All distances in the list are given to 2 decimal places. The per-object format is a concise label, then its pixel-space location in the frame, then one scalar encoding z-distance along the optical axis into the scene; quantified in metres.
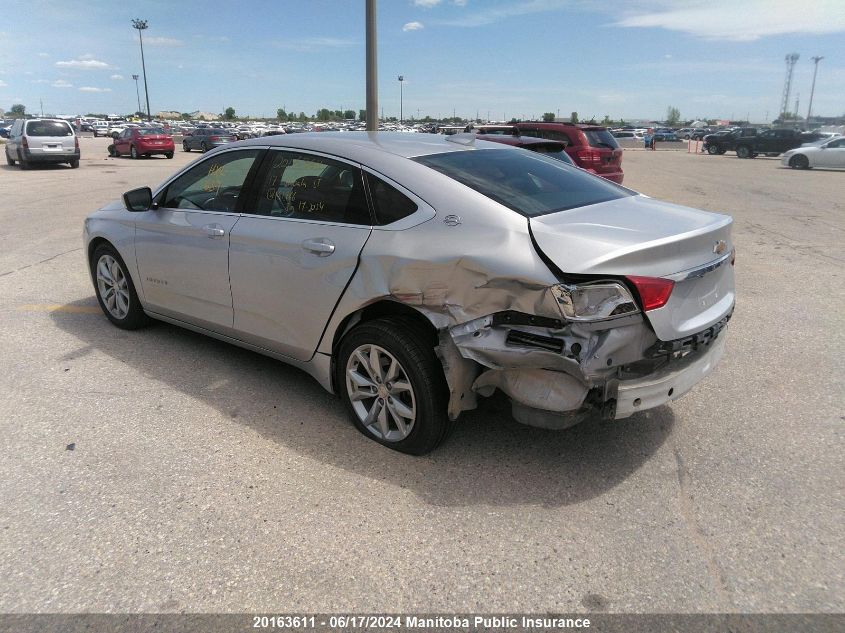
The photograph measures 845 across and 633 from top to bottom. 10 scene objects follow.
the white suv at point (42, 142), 22.38
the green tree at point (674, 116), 168.88
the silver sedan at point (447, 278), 2.83
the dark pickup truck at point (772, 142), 35.12
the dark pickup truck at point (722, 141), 39.06
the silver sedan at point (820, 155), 26.28
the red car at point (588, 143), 12.54
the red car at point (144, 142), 29.77
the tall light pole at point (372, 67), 10.94
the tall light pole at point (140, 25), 77.19
